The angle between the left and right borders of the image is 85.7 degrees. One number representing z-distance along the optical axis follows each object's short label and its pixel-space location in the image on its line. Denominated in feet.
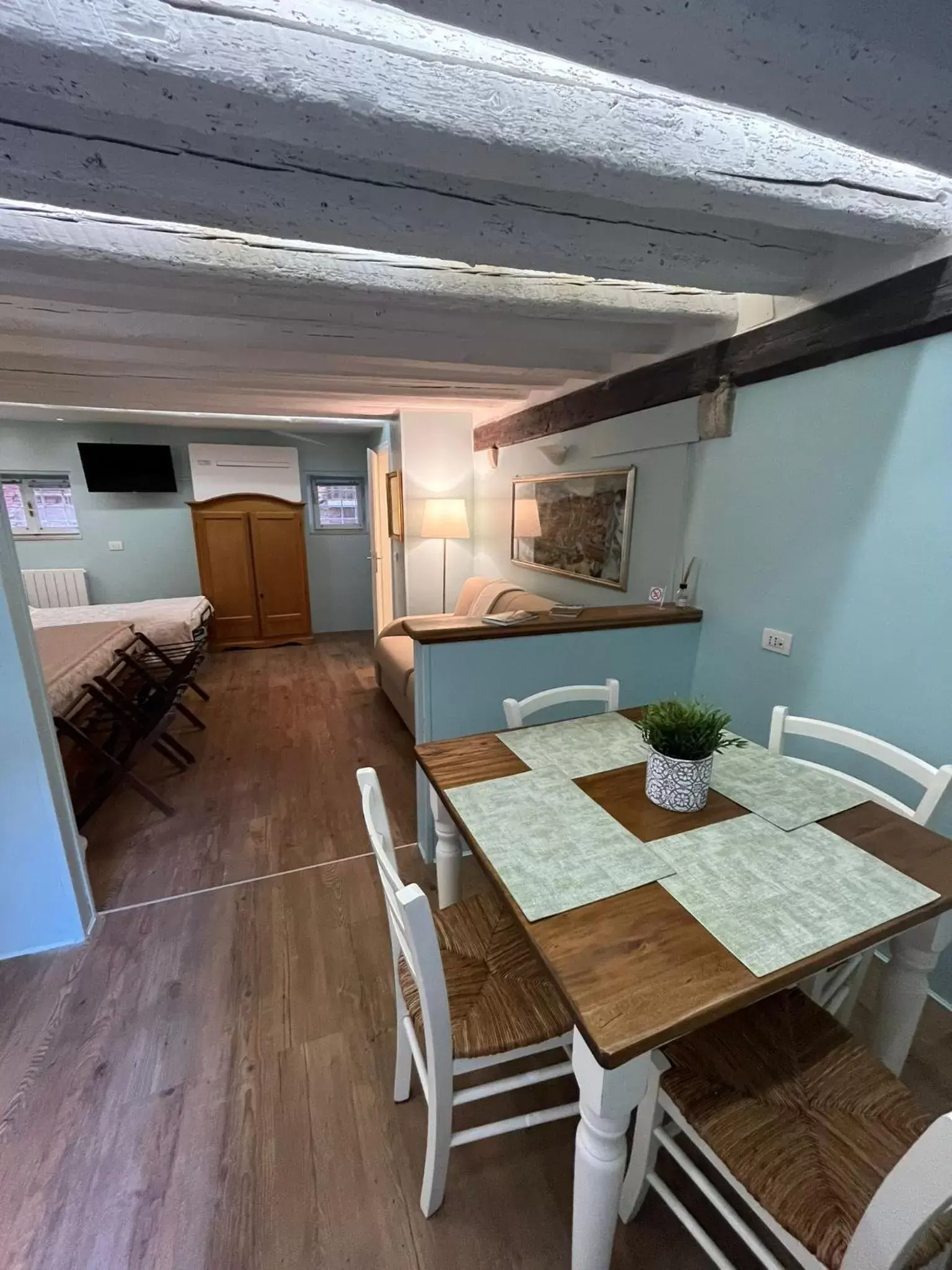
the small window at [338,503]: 19.90
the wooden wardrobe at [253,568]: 17.43
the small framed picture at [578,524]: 9.08
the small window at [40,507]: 17.21
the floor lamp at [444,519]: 13.73
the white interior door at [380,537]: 17.11
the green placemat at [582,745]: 4.66
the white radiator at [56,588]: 17.24
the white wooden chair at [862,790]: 4.00
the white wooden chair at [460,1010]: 3.05
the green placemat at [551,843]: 3.16
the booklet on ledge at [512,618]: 7.07
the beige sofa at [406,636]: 10.64
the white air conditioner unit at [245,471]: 17.56
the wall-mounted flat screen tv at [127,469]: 16.94
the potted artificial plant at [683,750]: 3.86
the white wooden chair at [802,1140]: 2.01
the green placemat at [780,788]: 3.92
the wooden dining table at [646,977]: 2.44
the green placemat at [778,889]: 2.81
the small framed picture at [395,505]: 14.69
